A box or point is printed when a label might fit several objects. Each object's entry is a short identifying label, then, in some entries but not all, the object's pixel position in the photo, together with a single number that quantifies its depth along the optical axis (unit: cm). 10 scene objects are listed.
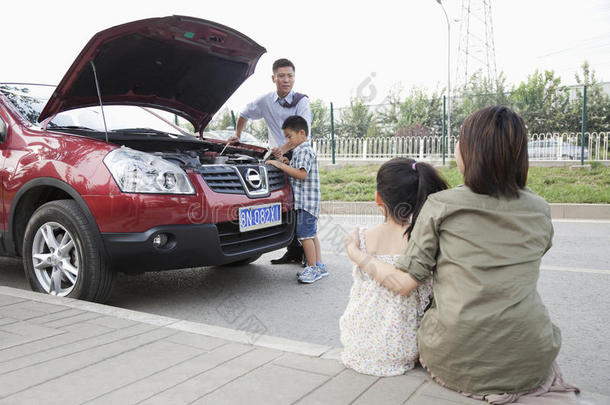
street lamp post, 1369
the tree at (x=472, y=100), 1423
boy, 455
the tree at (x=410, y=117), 1495
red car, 357
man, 514
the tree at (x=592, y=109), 1308
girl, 227
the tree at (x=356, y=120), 1591
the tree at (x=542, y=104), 1545
